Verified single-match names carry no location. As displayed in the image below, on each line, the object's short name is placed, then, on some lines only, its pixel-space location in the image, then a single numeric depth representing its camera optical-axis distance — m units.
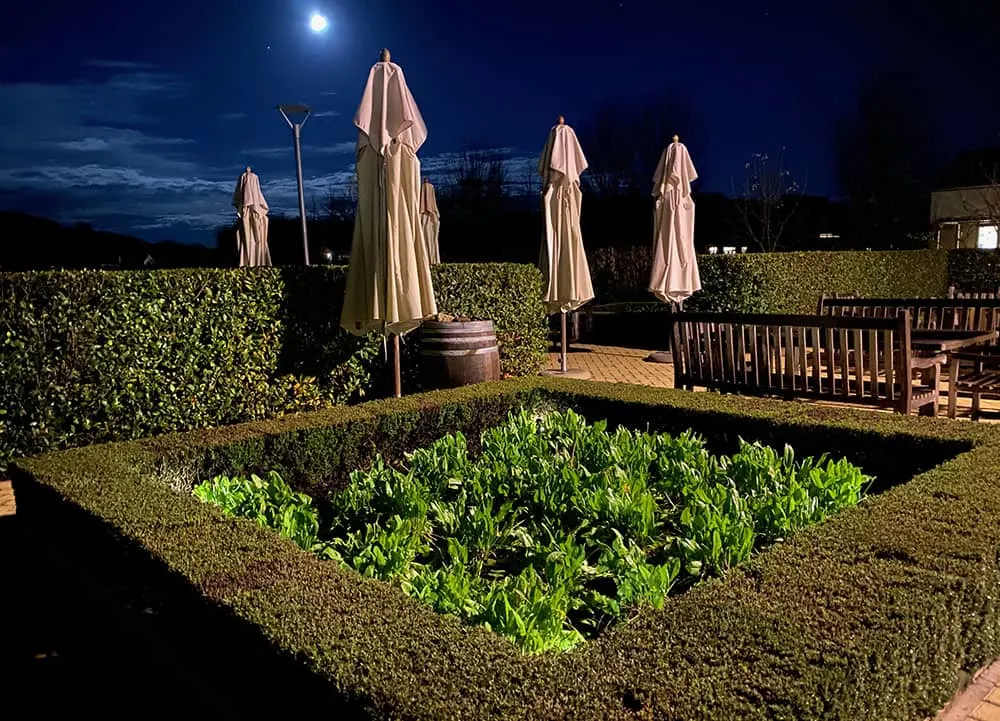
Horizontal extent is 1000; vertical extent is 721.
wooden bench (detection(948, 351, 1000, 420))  6.02
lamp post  15.17
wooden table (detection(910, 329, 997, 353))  6.19
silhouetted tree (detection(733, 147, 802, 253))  24.00
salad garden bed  2.49
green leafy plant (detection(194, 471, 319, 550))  3.25
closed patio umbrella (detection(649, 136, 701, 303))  10.16
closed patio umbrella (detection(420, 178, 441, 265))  14.02
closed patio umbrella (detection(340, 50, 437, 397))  5.93
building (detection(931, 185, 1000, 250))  28.77
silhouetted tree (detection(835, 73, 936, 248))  33.84
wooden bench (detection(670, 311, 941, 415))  5.37
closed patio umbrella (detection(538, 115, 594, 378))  9.36
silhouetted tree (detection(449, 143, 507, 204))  39.00
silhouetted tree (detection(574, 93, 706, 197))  38.09
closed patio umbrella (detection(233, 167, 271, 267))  12.91
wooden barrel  6.99
